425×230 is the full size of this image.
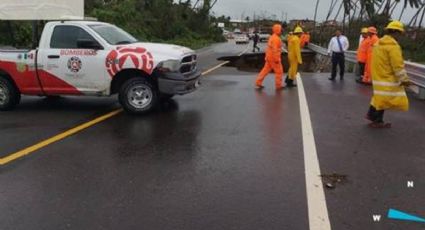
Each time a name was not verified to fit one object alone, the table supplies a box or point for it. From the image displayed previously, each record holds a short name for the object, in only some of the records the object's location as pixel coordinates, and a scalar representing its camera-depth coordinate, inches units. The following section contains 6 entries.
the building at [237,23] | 6926.2
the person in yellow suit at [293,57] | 611.1
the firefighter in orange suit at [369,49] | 653.9
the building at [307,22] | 3838.6
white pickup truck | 401.7
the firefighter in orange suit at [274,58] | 585.9
